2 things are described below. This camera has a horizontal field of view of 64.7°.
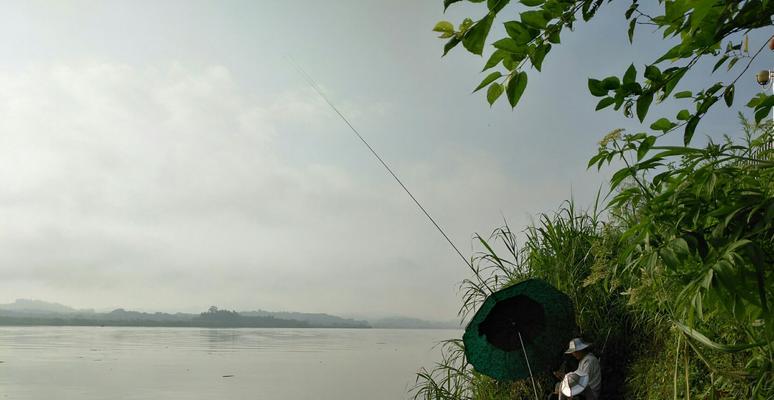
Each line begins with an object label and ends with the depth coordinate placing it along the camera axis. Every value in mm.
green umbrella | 5062
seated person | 4996
